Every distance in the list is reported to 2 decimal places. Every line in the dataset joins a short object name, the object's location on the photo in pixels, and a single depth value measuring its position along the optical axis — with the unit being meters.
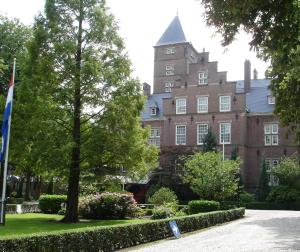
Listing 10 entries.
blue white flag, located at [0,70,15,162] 20.86
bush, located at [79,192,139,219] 30.70
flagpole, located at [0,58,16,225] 19.91
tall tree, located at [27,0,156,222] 25.70
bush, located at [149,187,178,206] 38.88
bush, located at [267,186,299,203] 48.88
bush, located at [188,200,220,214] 33.91
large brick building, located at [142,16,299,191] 58.84
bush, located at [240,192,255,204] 51.50
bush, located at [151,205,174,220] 28.98
